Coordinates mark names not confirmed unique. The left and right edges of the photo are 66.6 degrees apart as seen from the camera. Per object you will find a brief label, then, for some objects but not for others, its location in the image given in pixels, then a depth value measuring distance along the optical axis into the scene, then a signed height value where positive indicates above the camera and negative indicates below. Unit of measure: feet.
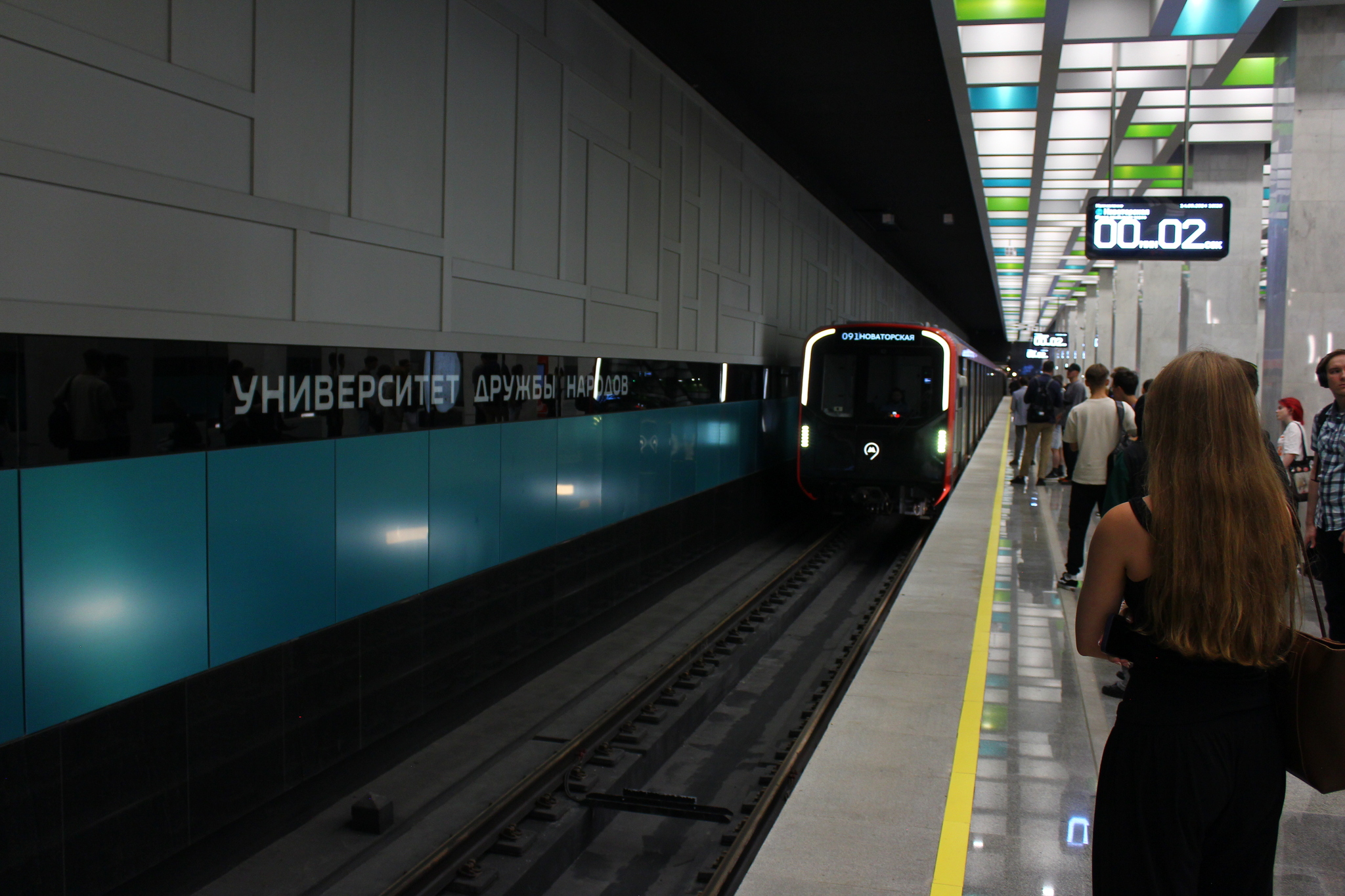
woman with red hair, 26.61 -0.72
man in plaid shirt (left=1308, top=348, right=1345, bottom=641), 16.40 -1.59
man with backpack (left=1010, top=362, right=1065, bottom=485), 50.65 -0.64
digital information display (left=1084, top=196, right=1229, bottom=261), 35.42 +6.23
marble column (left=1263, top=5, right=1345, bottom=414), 31.94 +6.25
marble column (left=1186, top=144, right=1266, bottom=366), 50.11 +6.70
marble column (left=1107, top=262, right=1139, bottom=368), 79.41 +7.16
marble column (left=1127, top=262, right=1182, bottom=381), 61.36 +5.25
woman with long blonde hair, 6.89 -1.62
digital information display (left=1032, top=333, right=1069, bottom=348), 157.17 +9.56
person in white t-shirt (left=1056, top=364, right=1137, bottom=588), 25.50 -0.86
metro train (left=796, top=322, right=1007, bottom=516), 43.32 -0.79
